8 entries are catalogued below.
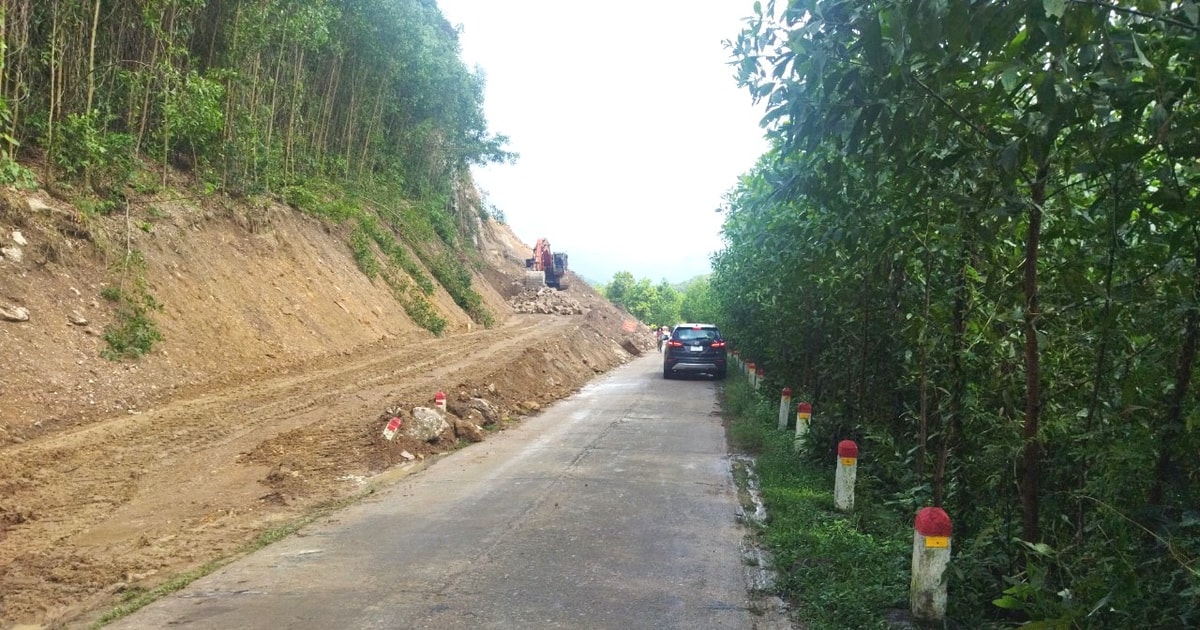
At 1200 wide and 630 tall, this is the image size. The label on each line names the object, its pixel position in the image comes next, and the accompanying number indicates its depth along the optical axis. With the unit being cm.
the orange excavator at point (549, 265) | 5834
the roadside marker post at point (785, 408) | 1296
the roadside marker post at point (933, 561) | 449
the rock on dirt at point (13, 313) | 1127
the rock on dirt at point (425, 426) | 1100
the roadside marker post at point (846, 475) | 732
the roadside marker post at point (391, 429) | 1051
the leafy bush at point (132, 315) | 1286
